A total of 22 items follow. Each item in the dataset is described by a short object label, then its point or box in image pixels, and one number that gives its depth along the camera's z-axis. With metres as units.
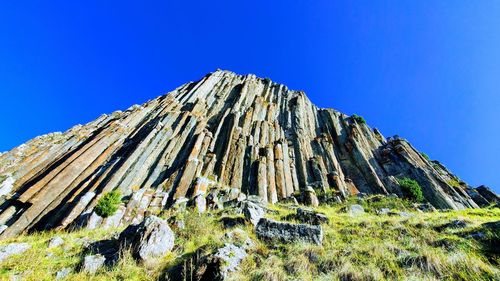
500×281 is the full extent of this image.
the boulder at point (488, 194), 26.06
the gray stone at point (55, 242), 10.82
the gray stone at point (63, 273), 7.41
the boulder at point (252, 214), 11.65
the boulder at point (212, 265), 6.49
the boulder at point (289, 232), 8.70
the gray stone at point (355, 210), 16.40
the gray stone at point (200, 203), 20.40
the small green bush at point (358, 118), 46.60
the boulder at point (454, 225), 10.07
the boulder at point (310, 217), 11.80
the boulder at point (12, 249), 9.18
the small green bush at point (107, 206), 18.23
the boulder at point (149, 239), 8.24
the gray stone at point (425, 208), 19.35
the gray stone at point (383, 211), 16.75
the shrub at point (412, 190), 25.02
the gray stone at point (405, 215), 14.33
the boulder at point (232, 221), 11.71
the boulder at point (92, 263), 7.67
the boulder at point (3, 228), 18.83
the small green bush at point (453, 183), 28.75
